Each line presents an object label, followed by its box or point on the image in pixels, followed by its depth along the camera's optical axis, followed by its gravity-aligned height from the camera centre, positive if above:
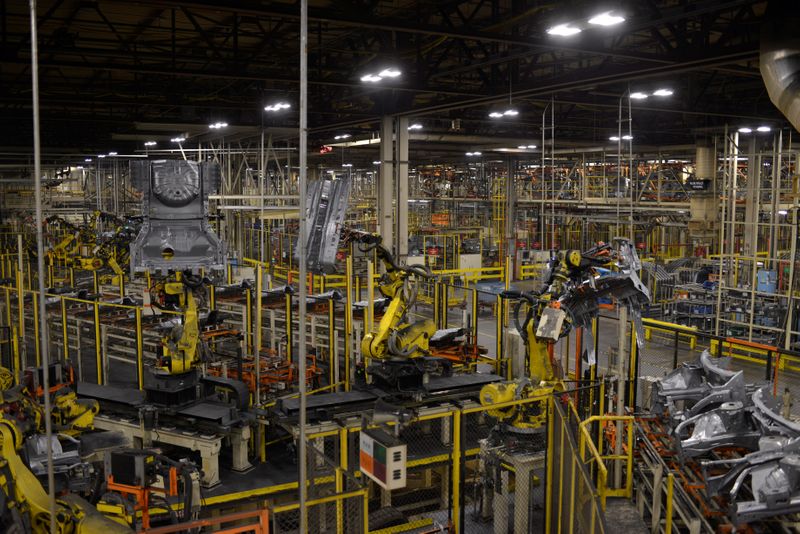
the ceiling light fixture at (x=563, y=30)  8.07 +2.30
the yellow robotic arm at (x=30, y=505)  4.97 -2.05
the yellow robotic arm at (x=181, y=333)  9.28 -1.43
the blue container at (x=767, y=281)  16.22 -1.24
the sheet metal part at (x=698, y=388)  8.55 -2.04
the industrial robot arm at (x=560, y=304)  8.43 -0.96
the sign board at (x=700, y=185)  19.48 +1.19
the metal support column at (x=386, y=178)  16.22 +1.14
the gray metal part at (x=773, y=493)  6.64 -2.55
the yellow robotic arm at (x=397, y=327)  9.57 -1.39
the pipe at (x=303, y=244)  3.46 -0.09
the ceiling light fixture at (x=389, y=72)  10.84 +2.41
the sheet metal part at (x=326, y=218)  7.14 +0.10
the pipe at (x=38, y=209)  3.38 +0.09
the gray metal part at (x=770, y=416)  7.36 -2.06
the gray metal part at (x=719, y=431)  7.87 -2.33
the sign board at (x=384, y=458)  5.88 -1.97
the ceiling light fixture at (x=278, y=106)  14.30 +2.49
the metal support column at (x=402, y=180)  16.28 +1.10
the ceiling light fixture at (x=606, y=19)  7.62 +2.29
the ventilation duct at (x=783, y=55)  7.44 +1.88
